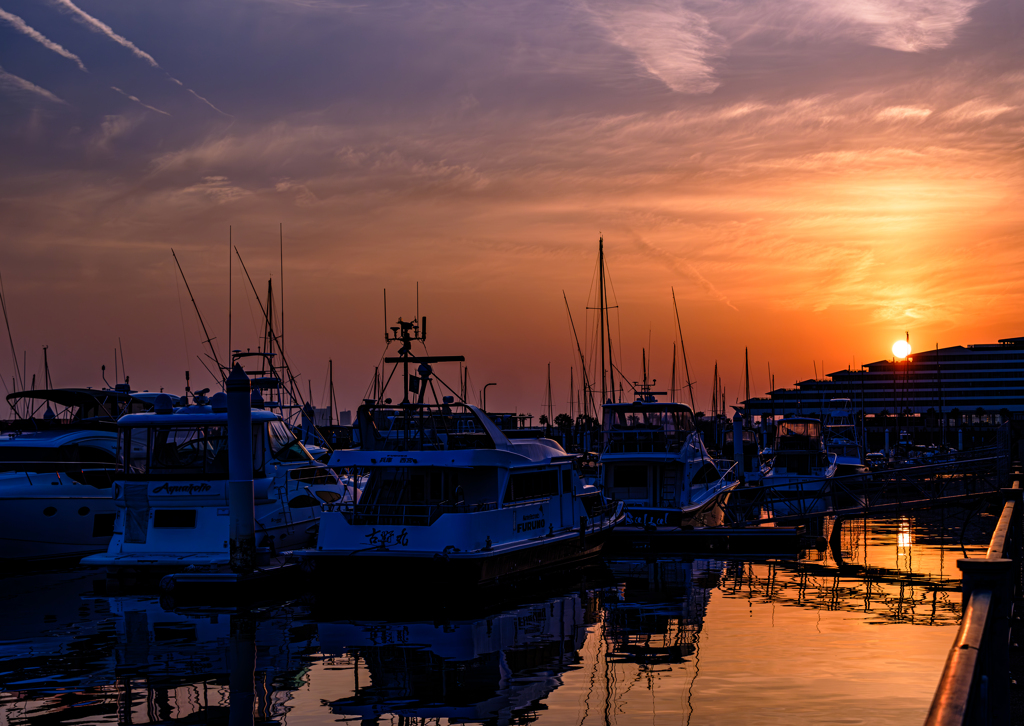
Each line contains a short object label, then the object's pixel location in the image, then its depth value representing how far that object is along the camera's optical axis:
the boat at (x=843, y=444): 51.59
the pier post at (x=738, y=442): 57.59
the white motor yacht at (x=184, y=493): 24.02
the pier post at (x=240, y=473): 22.61
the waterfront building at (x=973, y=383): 194.12
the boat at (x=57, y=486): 27.89
